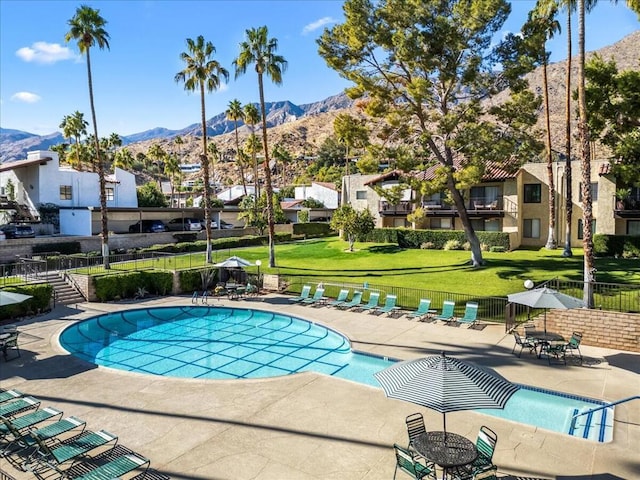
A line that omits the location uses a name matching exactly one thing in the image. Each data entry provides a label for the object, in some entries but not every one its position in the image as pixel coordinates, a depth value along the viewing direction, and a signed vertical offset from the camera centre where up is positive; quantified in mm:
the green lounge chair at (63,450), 8773 -4279
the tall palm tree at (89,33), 30312 +12557
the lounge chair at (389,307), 22953 -4296
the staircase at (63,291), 25391 -3591
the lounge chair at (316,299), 25203 -4211
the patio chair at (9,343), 16266 -4043
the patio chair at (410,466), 8008 -4266
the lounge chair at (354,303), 24062 -4248
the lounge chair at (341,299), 24702 -4179
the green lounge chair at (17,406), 10609 -4154
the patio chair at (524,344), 16375 -4490
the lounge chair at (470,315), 20453 -4284
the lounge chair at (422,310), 21828 -4262
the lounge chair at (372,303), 23438 -4171
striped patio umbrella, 7879 -2979
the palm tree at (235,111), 65500 +15671
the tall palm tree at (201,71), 35062 +11497
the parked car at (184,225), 54625 -138
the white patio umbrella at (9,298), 16431 -2534
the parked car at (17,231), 38812 -329
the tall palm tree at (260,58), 32656 +11540
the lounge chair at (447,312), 21067 -4238
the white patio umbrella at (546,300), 15597 -2851
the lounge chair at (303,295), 25703 -4082
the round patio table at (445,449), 8148 -4237
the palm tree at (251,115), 63156 +14573
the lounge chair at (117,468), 8109 -4312
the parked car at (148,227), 51062 -277
